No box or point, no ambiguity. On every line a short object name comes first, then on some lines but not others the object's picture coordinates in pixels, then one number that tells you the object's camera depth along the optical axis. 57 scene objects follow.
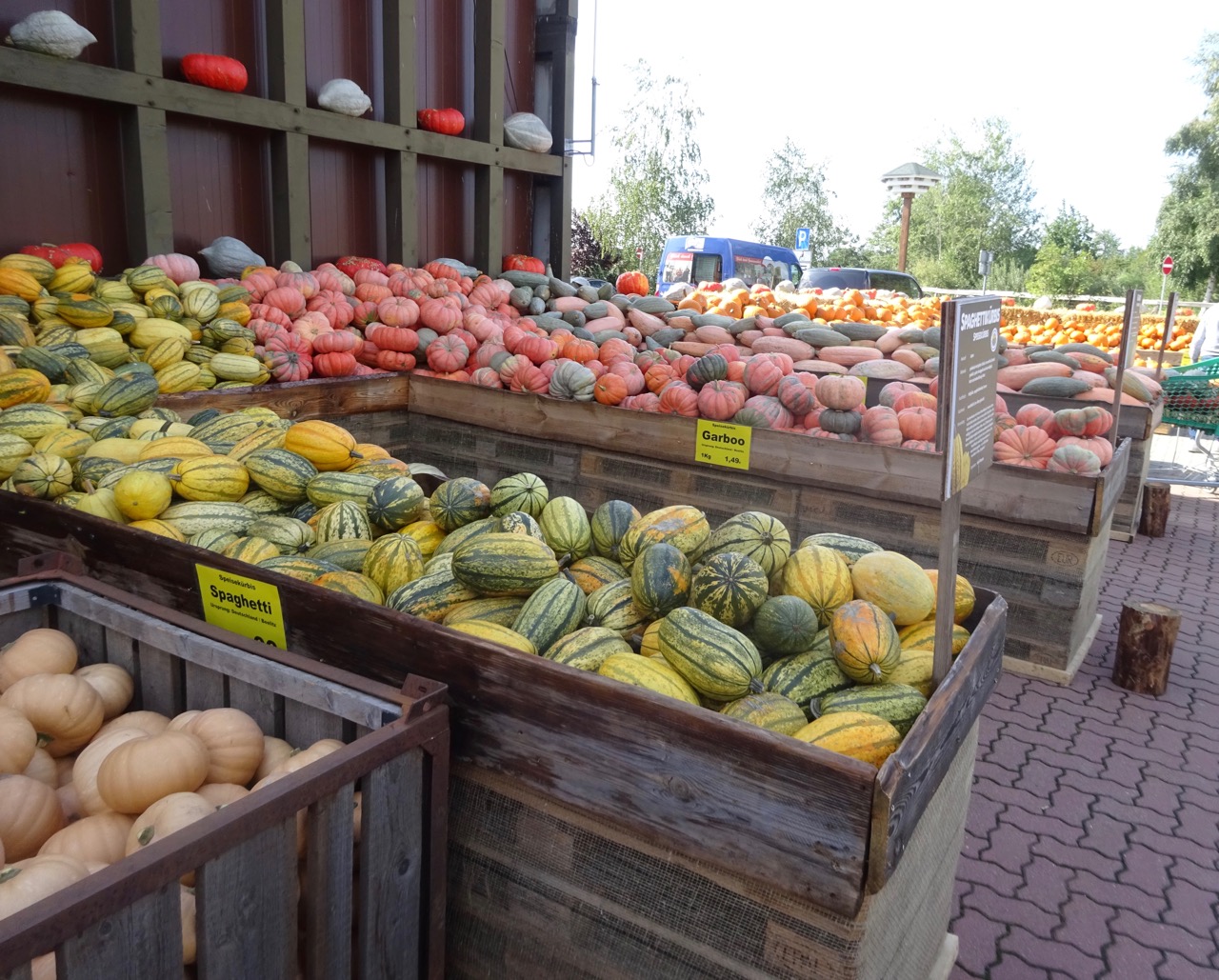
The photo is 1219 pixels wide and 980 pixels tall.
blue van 20.19
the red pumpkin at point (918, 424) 4.66
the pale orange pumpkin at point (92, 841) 1.52
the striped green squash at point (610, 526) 2.64
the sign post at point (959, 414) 1.54
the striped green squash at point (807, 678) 1.93
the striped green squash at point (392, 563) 2.40
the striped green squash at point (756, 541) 2.36
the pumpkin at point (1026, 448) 4.77
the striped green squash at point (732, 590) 2.07
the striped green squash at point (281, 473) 2.96
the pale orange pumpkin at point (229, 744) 1.68
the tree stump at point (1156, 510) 7.53
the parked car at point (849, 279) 20.16
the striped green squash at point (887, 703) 1.81
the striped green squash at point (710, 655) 1.87
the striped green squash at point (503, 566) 2.21
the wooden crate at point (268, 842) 1.12
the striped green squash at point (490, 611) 2.20
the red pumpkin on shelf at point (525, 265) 8.68
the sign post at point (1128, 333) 4.68
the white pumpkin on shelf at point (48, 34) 5.16
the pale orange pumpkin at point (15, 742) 1.68
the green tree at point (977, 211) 49.84
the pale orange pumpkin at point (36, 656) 1.93
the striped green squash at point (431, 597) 2.26
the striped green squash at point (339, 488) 2.88
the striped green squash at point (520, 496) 2.76
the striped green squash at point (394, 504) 2.75
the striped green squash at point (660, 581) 2.16
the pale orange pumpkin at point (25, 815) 1.55
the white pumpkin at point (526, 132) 8.59
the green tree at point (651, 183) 31.33
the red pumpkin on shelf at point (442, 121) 7.77
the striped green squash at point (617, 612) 2.21
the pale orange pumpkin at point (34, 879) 1.30
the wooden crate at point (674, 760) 1.39
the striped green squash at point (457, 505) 2.71
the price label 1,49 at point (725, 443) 4.56
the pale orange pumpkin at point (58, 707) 1.78
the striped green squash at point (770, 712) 1.75
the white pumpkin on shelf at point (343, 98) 6.90
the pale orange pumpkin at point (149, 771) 1.56
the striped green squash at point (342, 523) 2.68
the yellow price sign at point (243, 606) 2.03
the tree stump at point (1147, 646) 4.37
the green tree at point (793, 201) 43.16
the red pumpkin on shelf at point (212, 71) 6.01
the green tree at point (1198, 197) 34.19
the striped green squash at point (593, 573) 2.48
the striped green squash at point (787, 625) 2.02
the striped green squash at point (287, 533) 2.65
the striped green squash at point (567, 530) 2.63
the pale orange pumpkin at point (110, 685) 1.94
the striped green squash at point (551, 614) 2.11
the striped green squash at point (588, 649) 1.97
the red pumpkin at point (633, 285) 9.52
